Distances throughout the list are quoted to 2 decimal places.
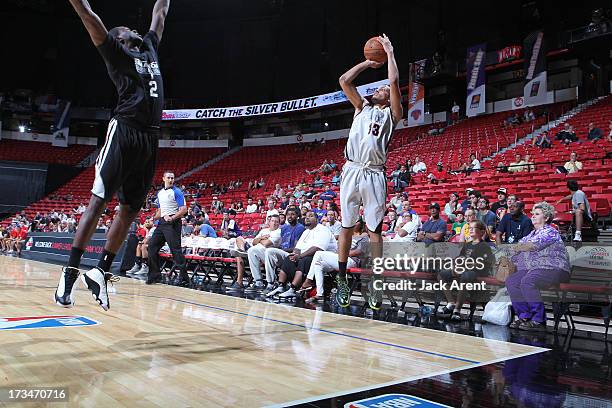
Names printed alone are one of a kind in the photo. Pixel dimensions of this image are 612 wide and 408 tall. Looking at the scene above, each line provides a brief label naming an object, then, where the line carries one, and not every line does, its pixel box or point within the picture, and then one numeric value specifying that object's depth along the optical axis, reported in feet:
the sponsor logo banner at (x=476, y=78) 59.36
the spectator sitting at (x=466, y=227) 20.79
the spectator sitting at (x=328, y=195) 40.37
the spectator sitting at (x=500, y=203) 25.27
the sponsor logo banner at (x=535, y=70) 54.90
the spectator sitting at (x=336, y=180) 48.37
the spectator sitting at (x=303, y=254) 18.99
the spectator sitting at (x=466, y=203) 27.27
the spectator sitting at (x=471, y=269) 15.10
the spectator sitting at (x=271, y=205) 36.52
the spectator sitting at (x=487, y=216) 22.67
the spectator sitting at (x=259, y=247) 21.59
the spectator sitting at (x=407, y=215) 22.12
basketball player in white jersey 12.80
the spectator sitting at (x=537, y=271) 13.55
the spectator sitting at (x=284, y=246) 20.98
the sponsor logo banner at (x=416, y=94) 64.03
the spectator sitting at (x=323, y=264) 18.35
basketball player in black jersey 9.48
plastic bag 13.98
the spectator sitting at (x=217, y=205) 55.66
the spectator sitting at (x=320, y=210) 30.17
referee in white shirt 21.76
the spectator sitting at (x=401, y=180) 39.88
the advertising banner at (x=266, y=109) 68.85
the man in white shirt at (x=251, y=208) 46.21
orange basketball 12.63
